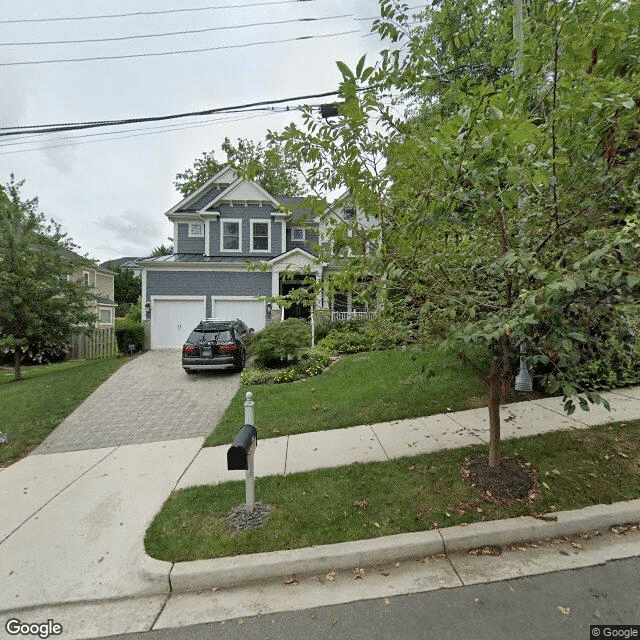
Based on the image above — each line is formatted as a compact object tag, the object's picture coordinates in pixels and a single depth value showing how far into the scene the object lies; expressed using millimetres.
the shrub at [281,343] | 9250
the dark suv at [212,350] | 9594
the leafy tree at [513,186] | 2104
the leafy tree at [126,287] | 41531
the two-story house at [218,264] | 14859
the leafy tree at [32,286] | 9484
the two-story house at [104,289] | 24312
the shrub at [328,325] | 12038
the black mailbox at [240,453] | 2938
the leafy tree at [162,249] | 40906
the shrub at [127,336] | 13367
